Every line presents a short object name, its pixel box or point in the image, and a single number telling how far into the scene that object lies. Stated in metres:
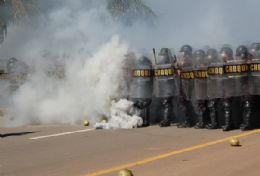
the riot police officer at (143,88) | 13.00
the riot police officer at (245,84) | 11.30
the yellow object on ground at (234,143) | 9.23
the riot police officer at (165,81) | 12.70
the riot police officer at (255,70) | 11.23
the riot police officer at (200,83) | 11.93
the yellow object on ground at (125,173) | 6.88
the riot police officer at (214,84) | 11.55
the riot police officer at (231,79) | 11.34
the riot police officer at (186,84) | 12.22
